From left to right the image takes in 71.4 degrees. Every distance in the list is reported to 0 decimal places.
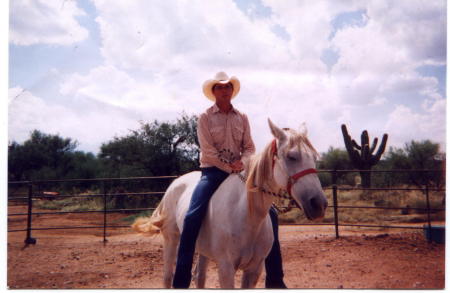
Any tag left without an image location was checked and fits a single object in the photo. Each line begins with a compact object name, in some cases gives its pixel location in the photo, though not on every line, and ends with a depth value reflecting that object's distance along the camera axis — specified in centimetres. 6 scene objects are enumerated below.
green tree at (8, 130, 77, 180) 2277
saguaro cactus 1344
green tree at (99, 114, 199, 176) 1630
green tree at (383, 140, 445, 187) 1631
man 282
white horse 216
